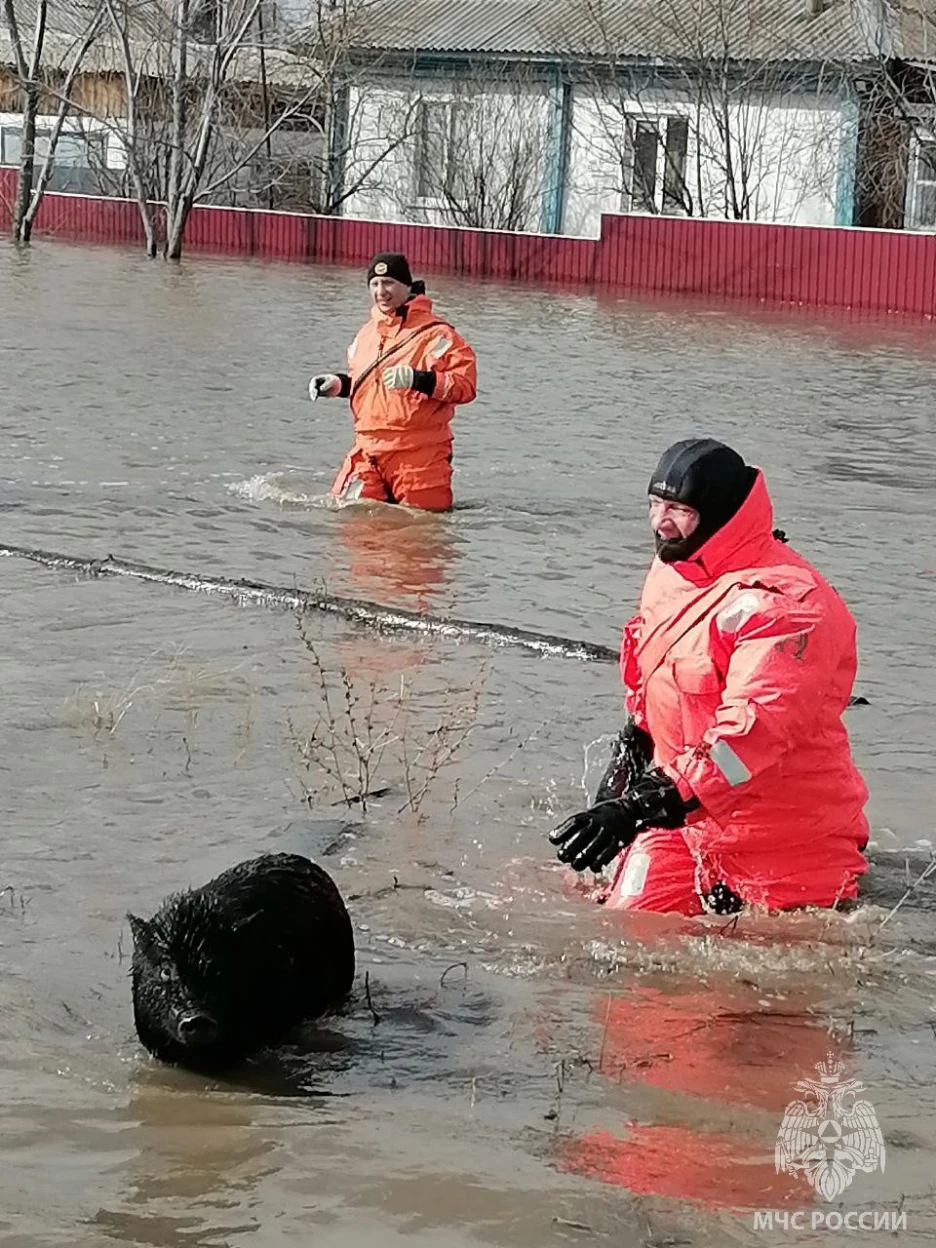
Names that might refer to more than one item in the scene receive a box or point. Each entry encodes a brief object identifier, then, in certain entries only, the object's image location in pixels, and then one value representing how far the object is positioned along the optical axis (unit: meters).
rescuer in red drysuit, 5.04
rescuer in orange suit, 11.18
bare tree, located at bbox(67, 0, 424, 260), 37.25
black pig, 4.52
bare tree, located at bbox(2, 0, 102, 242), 37.94
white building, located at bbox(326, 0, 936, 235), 39.19
